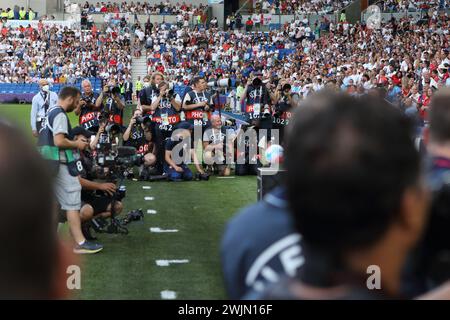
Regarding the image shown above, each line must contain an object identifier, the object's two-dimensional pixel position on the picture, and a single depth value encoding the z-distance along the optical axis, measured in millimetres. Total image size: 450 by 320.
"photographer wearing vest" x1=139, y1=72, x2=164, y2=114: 15195
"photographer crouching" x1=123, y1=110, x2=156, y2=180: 14789
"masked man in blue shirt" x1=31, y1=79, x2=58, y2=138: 15266
